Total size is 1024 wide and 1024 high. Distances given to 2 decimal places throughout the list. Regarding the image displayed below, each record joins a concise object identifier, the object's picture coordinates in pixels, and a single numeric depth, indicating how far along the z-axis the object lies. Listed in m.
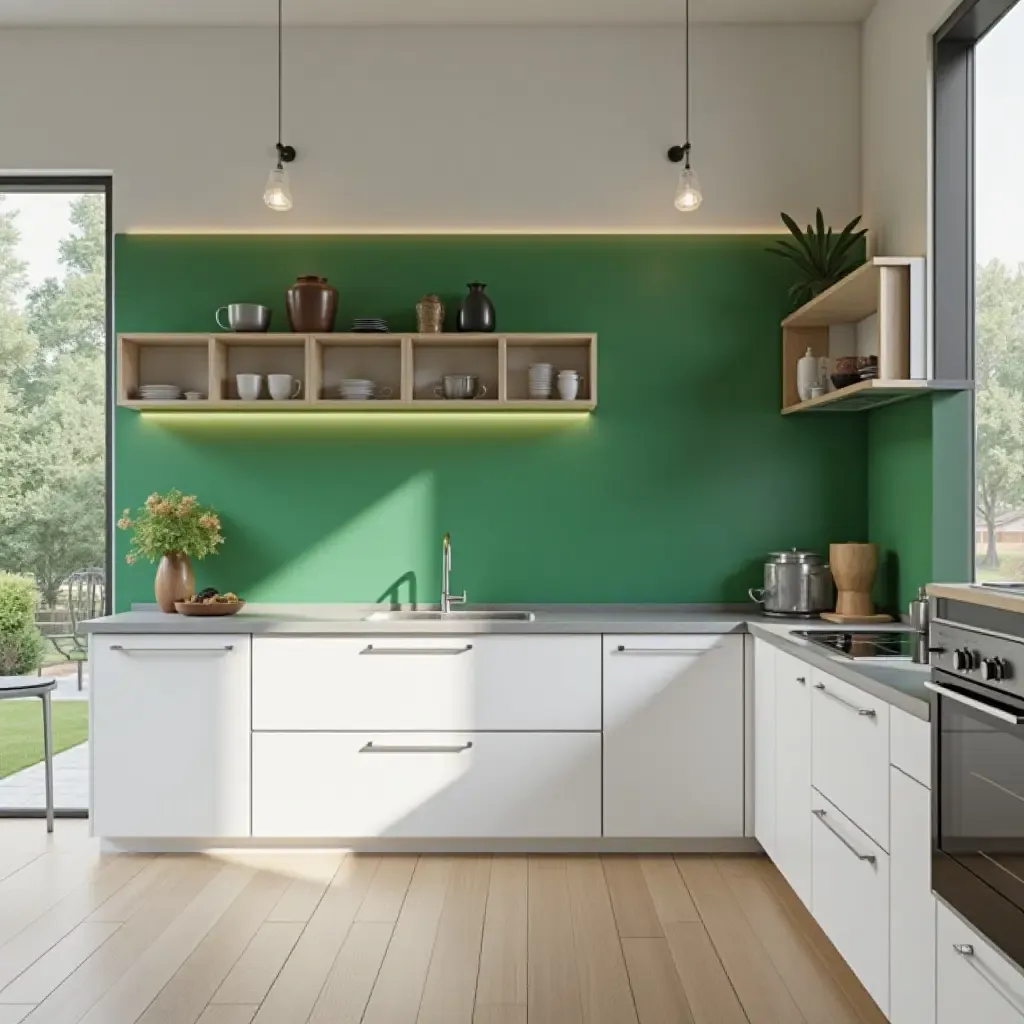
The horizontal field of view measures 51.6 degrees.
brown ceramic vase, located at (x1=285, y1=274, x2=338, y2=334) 4.01
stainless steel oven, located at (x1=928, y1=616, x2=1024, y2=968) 1.69
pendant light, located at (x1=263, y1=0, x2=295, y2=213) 3.59
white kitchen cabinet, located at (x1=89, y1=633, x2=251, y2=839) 3.71
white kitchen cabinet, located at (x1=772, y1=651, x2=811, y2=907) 3.02
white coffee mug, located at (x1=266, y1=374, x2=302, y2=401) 3.99
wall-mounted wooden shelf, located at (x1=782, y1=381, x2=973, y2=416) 3.26
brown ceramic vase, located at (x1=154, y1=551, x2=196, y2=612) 4.04
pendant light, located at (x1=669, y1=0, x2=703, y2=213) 3.53
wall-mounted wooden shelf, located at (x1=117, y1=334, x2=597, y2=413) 4.03
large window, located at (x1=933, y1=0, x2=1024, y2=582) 3.08
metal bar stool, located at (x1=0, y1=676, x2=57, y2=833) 3.87
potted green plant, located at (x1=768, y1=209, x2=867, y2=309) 3.87
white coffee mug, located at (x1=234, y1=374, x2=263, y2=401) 4.00
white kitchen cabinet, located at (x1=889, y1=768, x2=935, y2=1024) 2.09
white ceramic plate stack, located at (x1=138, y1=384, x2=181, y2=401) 4.04
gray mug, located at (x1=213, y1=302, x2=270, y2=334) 4.01
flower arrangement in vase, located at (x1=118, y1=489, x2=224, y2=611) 3.96
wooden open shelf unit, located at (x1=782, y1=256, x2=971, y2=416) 3.30
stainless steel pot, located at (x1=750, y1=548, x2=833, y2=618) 3.91
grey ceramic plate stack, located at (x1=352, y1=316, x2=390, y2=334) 4.02
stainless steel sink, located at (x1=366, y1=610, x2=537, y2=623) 3.96
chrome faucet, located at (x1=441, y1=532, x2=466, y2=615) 4.08
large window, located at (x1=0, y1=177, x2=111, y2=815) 4.31
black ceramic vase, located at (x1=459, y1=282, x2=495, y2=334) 4.02
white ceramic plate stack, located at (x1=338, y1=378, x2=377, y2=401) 4.02
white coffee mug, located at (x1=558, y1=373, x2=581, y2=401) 4.00
